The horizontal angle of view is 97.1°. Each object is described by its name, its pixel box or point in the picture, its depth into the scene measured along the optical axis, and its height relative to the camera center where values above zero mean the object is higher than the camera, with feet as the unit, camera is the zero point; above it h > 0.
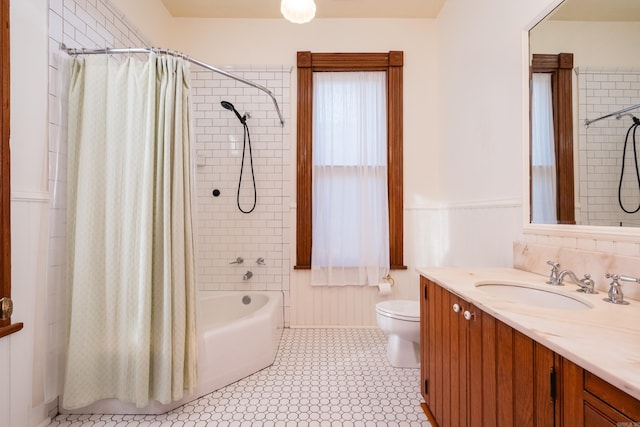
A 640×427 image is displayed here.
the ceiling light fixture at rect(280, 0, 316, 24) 4.99 +3.75
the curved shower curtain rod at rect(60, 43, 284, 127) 5.01 +2.99
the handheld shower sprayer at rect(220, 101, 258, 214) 8.64 +1.66
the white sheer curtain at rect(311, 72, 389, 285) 8.70 +1.51
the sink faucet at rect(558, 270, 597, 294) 3.40 -0.75
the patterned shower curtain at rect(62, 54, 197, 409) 4.82 -0.30
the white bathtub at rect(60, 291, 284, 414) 5.05 -2.89
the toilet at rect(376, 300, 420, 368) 6.10 -2.41
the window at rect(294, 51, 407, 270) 8.70 +2.79
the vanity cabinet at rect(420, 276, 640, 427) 1.91 -1.45
